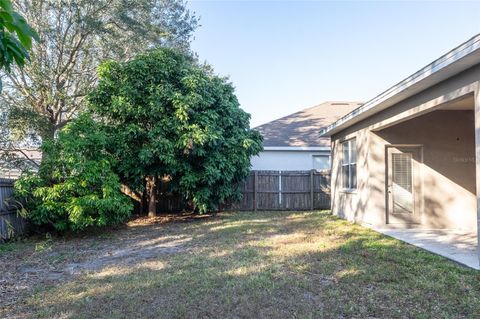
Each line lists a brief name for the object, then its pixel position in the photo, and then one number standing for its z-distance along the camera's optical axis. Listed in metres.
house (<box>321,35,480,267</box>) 8.52
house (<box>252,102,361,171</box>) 16.31
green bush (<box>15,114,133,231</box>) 7.80
